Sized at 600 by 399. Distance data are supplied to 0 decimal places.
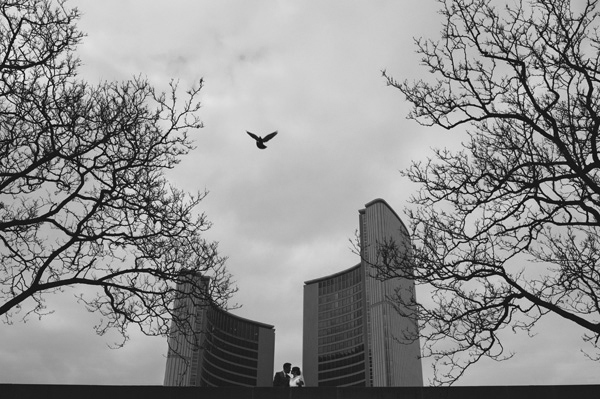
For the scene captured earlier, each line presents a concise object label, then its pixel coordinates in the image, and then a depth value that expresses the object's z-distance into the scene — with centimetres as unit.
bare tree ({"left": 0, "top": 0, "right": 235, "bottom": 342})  1276
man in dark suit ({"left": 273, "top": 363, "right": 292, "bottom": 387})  1254
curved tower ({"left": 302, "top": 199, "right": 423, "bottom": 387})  13288
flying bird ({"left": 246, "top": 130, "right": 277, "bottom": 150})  1442
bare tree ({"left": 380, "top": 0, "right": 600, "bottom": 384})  1148
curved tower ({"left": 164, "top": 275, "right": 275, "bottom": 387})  13788
